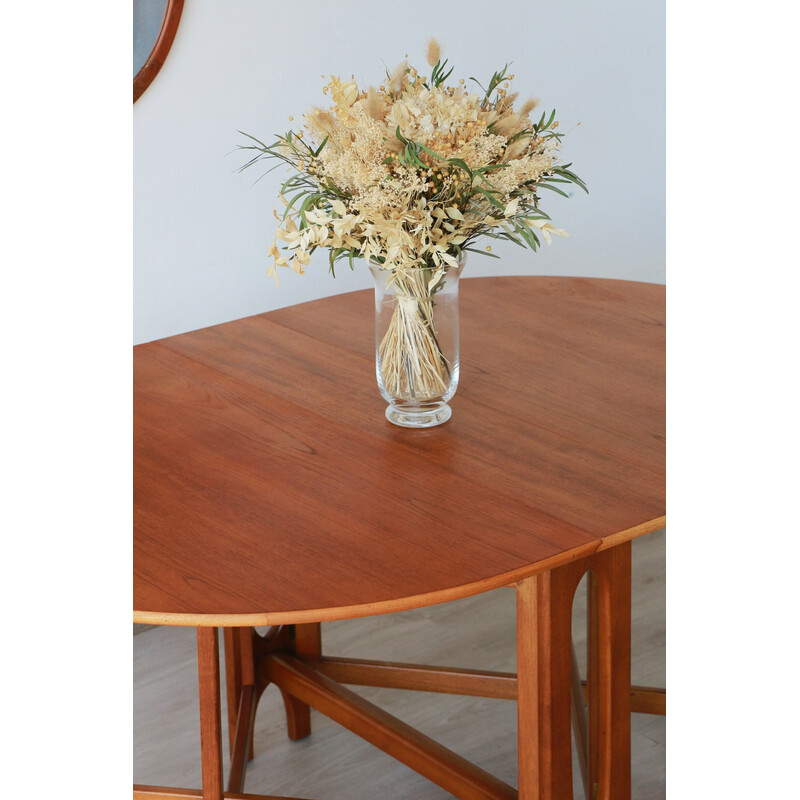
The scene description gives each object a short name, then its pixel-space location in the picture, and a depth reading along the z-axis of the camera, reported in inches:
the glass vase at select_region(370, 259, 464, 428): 134.7
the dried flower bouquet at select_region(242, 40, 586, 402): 129.5
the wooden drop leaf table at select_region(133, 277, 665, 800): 120.8
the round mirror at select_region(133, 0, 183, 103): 174.1
